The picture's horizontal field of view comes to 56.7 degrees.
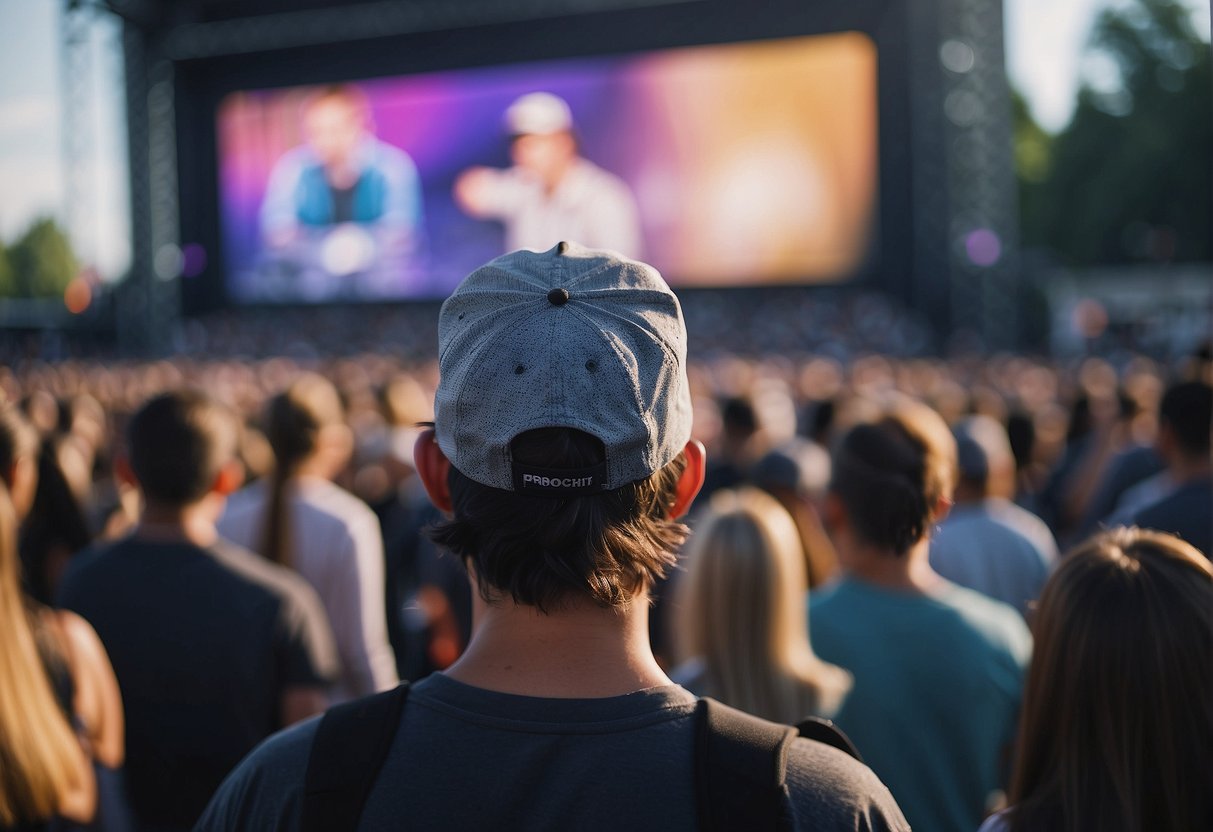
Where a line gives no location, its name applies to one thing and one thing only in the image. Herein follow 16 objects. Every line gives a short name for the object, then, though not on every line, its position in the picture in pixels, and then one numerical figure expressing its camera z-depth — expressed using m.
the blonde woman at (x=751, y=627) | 2.16
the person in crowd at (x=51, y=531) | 3.15
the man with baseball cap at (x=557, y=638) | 1.03
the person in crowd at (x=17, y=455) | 2.92
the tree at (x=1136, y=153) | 34.78
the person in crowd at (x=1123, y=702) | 1.37
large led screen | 20.23
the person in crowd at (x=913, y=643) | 2.13
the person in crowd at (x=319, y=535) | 3.04
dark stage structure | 16.94
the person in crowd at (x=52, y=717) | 1.86
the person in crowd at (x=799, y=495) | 3.82
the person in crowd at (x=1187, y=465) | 3.05
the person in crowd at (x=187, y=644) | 2.25
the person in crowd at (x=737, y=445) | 4.71
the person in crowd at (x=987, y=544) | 3.18
